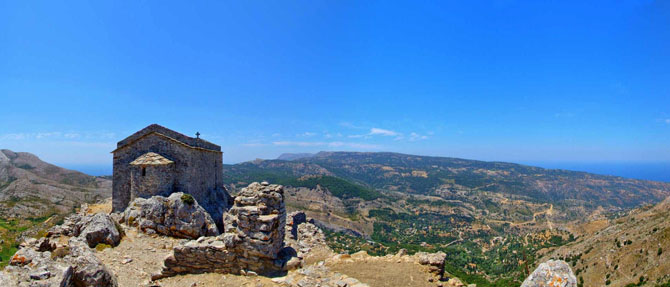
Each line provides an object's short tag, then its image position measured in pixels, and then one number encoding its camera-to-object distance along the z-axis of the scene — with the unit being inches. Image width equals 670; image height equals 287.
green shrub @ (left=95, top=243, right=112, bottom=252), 531.3
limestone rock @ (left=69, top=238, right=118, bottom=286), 329.1
